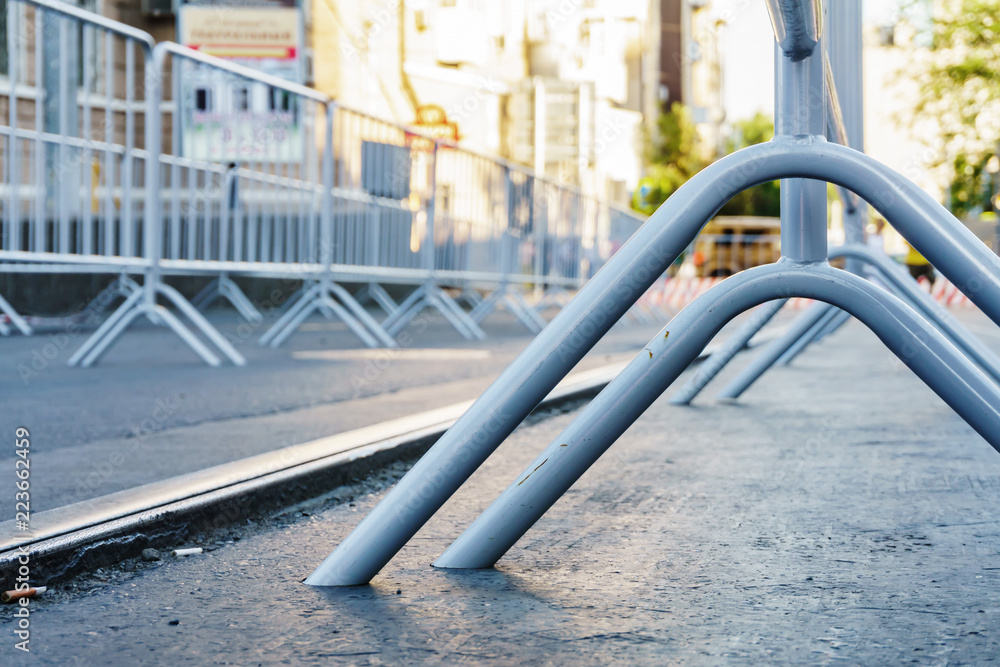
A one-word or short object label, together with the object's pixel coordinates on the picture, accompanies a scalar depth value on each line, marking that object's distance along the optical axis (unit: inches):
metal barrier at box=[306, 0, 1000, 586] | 82.1
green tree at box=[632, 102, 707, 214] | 2058.3
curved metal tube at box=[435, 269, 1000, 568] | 82.0
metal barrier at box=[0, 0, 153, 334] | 265.4
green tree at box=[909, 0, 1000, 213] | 1189.1
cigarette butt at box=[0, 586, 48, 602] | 90.0
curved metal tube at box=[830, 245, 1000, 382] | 167.8
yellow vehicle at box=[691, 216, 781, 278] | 1401.3
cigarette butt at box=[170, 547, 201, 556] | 106.7
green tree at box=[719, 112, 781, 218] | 2023.9
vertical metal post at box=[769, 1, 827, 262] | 86.6
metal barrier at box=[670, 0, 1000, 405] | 145.4
